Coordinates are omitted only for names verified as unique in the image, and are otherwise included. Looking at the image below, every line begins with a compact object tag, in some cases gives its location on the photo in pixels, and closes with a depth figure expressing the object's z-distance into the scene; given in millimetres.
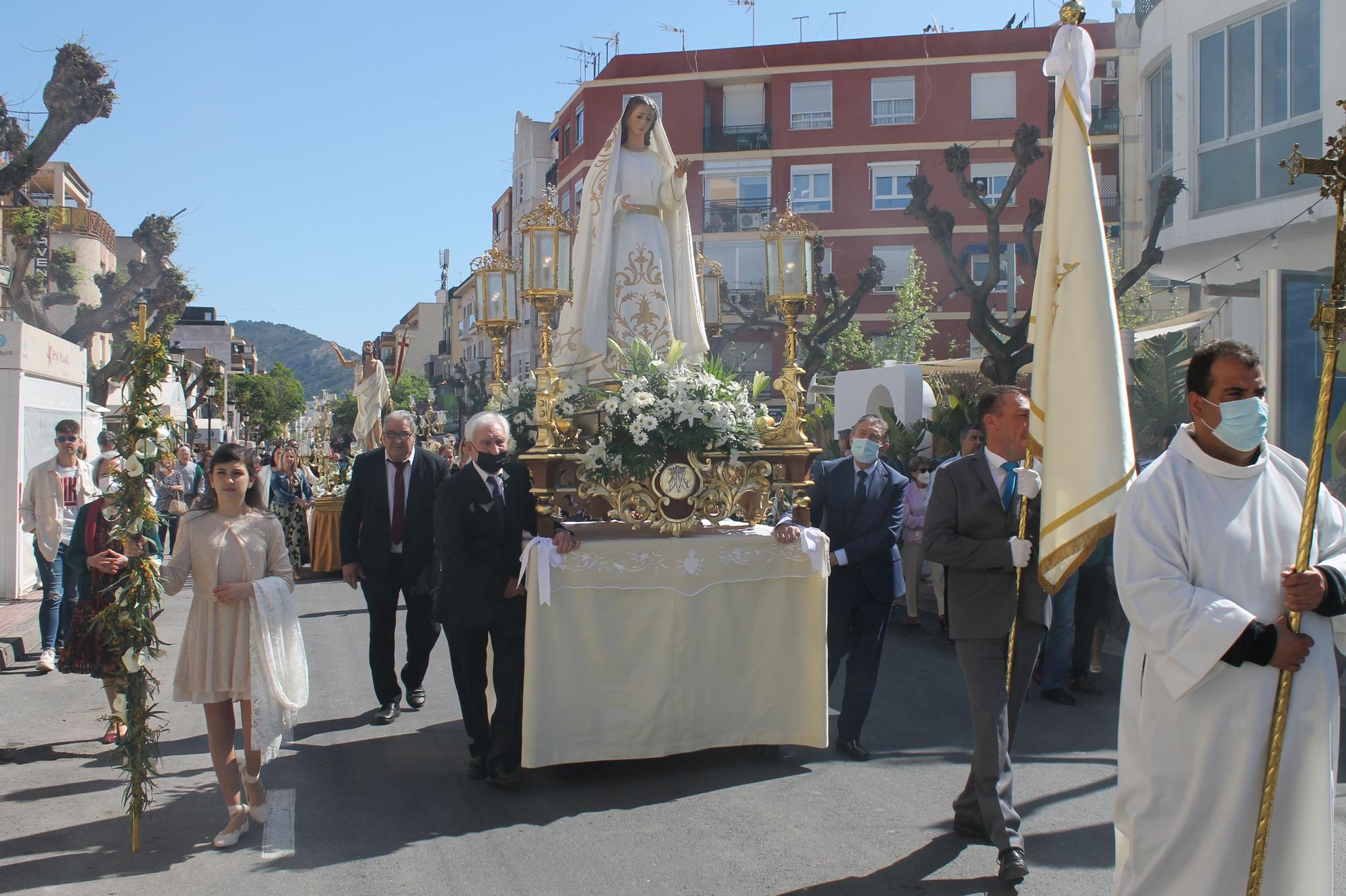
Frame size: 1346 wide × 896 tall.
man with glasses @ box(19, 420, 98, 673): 8469
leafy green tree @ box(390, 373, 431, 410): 76250
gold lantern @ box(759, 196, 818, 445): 7754
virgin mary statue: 7363
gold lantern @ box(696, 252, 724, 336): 8664
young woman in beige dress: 4949
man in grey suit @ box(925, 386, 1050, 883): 4574
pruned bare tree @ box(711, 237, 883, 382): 22609
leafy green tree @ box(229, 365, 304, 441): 65562
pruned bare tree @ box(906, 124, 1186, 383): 14484
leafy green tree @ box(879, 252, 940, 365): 33906
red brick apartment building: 36938
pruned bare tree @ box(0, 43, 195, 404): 15680
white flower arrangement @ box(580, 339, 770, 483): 5848
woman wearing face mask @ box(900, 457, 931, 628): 10523
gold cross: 3465
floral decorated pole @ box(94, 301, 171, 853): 4836
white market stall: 11703
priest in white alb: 3219
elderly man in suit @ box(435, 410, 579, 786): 5883
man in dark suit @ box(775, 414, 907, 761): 6402
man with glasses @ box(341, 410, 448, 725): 7273
